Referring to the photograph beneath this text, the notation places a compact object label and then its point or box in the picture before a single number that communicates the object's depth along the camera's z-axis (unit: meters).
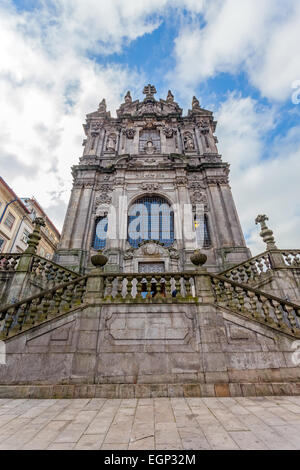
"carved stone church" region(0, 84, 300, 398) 5.70
